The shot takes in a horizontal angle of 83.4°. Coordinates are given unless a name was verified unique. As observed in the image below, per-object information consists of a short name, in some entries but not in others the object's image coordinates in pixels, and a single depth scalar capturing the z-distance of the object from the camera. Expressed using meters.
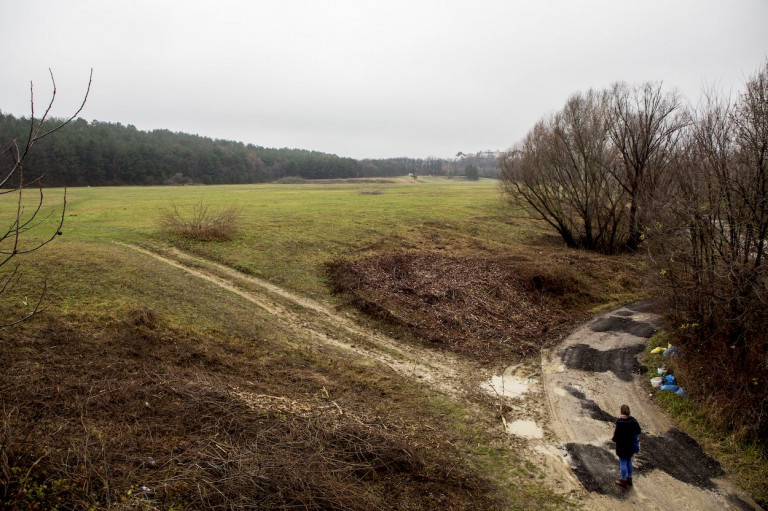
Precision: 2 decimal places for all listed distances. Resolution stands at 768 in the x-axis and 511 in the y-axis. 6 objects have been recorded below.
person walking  8.91
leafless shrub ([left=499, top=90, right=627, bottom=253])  29.62
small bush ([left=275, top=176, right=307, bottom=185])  109.31
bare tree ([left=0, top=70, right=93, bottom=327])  3.34
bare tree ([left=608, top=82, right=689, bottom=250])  25.66
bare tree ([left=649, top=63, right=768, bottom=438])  11.38
